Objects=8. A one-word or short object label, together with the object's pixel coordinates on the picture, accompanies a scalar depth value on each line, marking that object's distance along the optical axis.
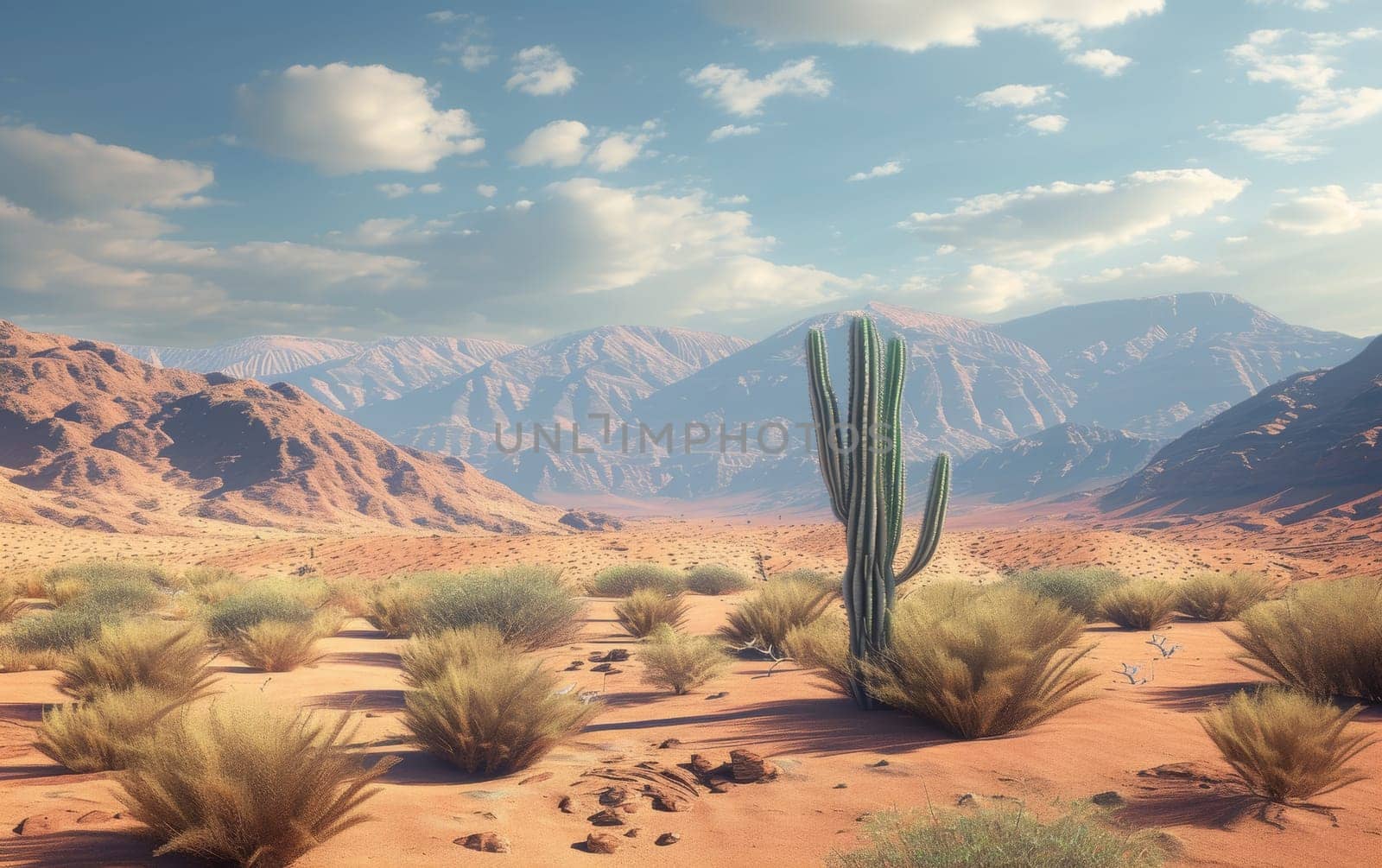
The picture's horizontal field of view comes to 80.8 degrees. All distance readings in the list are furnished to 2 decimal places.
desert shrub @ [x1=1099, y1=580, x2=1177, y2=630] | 14.58
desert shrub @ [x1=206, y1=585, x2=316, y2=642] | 12.16
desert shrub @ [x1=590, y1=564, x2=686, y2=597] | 21.50
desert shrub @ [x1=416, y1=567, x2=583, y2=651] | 11.98
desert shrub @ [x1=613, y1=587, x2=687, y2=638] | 14.55
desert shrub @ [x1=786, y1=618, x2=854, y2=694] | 8.62
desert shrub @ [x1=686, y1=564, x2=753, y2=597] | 23.92
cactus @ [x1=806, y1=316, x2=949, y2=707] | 8.34
